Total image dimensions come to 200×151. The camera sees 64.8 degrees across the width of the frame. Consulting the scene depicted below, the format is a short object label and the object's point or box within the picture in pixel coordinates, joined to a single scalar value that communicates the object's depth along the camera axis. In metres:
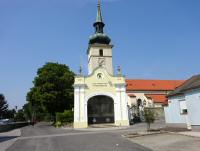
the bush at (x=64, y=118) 27.58
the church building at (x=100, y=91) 26.61
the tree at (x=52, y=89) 30.83
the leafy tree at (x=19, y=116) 65.70
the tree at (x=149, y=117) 14.90
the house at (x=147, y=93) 37.14
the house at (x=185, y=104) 12.59
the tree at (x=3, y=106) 58.88
